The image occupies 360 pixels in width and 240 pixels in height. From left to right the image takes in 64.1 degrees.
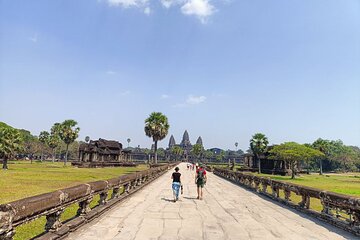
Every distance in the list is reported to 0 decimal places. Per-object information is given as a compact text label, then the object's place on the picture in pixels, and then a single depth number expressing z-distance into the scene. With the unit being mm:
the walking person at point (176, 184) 13898
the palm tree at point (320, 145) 87162
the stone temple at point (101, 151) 77812
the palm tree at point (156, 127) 67125
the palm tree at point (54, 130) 99638
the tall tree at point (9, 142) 49969
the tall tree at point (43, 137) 121244
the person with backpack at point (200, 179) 15203
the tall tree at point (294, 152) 50031
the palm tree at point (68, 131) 79125
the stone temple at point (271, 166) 68631
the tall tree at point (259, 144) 70062
